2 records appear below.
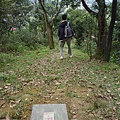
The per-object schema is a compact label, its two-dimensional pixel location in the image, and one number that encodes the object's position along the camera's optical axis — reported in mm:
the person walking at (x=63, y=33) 6926
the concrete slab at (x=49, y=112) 2813
